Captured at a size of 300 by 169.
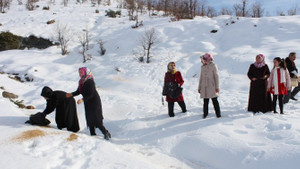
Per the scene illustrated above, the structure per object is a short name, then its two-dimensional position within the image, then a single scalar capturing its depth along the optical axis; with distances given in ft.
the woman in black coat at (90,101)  13.29
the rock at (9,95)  22.53
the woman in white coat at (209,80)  14.71
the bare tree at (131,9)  72.01
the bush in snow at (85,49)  47.69
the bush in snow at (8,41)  54.19
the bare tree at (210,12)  89.50
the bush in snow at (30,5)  80.53
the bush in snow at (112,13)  75.80
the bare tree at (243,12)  74.83
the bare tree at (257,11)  79.03
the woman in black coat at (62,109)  14.05
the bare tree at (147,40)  46.42
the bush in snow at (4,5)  77.08
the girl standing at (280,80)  15.51
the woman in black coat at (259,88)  15.28
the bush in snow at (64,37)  51.92
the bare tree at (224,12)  92.01
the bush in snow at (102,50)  48.73
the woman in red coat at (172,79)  16.11
